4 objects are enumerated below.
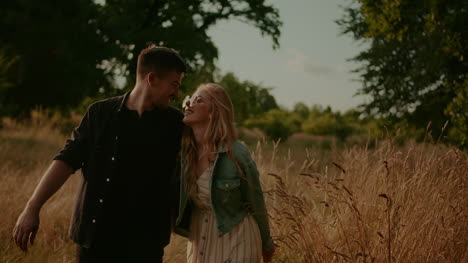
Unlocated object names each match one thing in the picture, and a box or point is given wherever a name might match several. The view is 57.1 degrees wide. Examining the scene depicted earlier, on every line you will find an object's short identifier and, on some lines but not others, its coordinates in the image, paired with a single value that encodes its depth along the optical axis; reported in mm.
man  2512
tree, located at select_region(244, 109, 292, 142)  23111
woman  2506
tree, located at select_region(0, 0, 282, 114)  16000
